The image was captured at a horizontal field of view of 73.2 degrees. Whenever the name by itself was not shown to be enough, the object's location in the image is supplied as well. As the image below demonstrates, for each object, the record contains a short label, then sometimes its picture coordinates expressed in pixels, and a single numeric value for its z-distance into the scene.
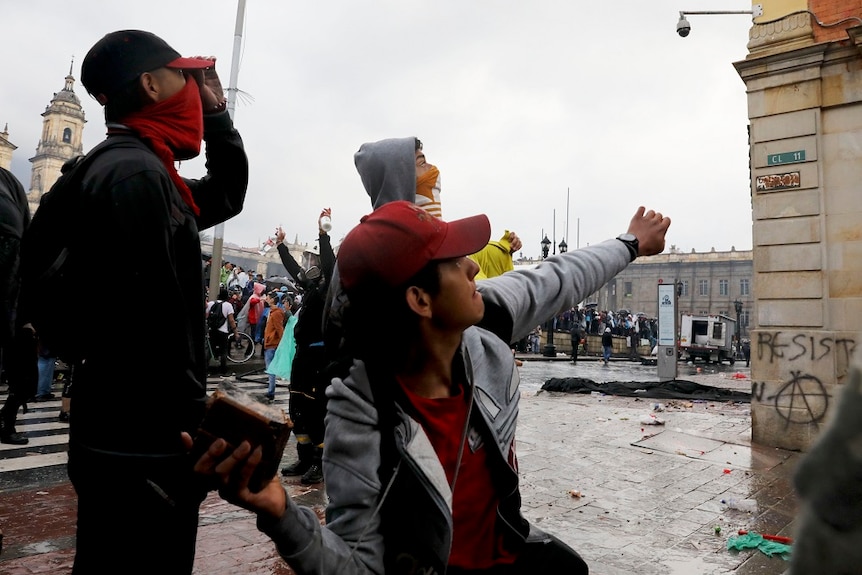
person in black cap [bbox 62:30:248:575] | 1.49
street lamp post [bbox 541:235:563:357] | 26.53
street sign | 7.12
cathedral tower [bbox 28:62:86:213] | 85.12
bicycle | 14.89
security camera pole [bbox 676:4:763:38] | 10.60
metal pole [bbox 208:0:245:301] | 16.88
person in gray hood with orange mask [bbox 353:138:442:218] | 2.68
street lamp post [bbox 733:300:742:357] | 40.08
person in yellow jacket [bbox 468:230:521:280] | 4.31
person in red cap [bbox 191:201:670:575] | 1.46
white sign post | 16.64
